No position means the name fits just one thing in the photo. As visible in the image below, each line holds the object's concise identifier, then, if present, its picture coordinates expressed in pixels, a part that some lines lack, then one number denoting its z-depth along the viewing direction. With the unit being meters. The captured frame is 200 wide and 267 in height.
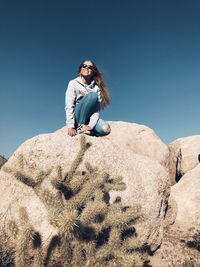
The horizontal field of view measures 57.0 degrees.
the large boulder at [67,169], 2.86
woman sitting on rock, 3.74
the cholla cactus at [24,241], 1.78
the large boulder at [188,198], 4.50
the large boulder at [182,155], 7.39
